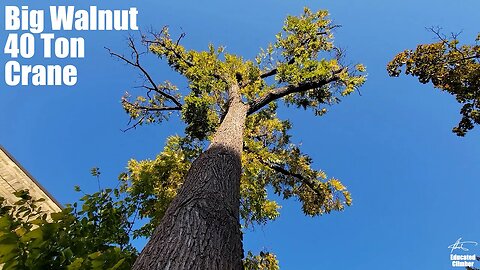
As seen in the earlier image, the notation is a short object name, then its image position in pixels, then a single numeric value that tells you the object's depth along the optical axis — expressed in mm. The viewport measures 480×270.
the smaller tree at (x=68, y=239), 3398
